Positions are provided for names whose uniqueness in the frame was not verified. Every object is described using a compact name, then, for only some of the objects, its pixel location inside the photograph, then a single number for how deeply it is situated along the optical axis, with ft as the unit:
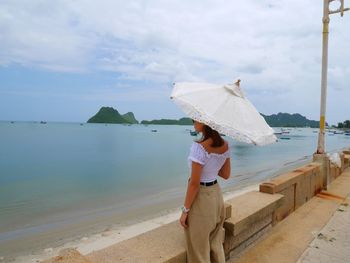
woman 8.19
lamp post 26.61
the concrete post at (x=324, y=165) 26.86
